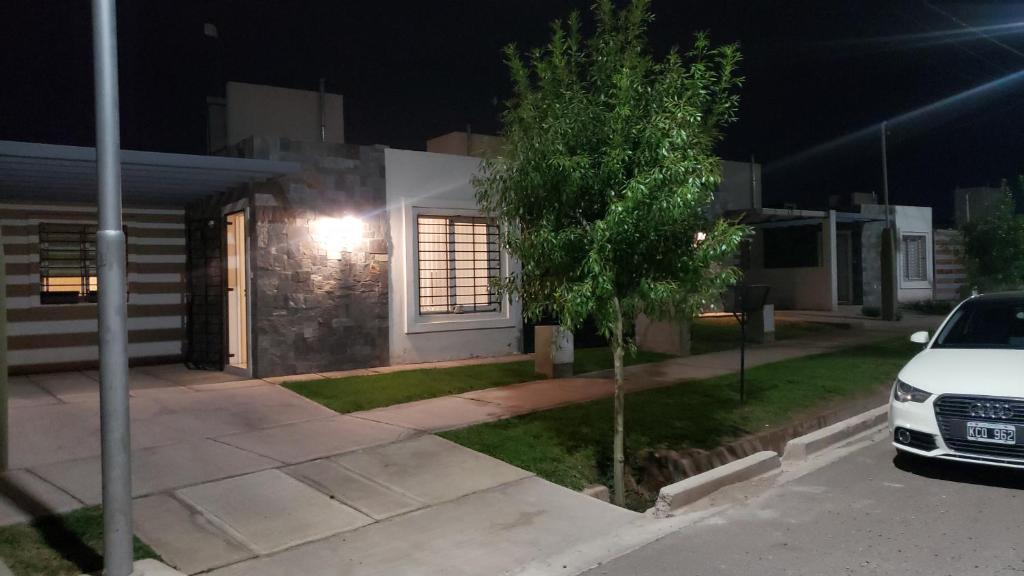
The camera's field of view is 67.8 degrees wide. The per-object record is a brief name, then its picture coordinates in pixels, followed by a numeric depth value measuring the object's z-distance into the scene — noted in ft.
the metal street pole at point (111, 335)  14.20
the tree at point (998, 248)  65.82
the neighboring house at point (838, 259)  79.36
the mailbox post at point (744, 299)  32.55
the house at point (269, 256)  36.19
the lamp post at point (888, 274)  67.56
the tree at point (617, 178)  20.59
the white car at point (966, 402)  19.63
